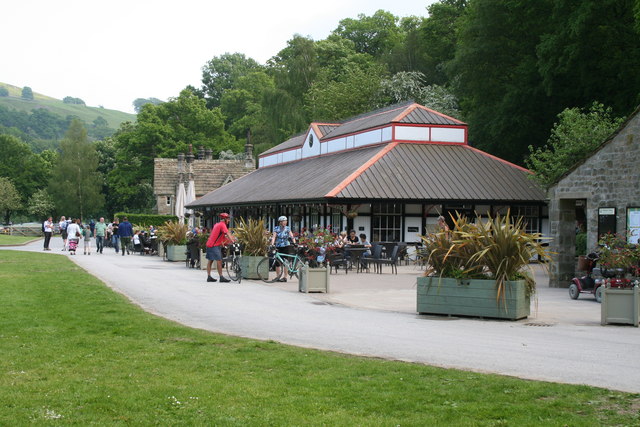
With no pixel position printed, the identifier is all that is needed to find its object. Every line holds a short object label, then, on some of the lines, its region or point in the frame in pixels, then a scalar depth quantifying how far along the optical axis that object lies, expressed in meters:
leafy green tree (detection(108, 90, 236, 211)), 81.56
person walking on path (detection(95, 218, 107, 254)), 37.72
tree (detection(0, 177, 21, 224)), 85.38
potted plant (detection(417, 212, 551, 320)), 13.42
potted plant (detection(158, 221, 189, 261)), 31.41
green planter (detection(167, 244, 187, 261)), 31.41
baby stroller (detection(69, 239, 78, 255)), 35.09
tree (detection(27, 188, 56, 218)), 91.25
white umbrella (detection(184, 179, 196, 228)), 61.16
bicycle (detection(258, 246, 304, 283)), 21.55
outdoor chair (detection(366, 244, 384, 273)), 25.67
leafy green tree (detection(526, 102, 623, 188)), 28.70
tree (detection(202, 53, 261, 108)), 110.12
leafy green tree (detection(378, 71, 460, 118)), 51.78
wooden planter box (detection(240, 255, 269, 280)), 21.94
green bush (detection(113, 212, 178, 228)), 62.34
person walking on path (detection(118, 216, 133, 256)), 36.98
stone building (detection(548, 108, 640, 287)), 19.66
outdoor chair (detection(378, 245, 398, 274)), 25.25
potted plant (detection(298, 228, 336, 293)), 18.39
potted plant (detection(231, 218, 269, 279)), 21.91
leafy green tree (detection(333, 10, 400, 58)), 82.94
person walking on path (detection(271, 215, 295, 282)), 21.53
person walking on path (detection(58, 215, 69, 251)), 41.85
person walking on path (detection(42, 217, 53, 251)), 39.16
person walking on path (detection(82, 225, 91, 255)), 36.28
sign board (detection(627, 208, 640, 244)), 19.22
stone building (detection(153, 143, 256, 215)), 67.12
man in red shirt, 20.86
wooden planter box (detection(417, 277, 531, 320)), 13.37
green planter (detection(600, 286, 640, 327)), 12.80
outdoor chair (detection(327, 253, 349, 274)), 24.86
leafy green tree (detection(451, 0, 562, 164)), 40.06
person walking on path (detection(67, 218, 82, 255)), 35.16
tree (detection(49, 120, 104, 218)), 90.69
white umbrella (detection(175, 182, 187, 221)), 53.39
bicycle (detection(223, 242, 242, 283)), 20.99
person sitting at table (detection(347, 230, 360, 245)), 27.40
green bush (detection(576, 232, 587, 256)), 29.25
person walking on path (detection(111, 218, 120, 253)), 39.53
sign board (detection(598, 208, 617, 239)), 20.11
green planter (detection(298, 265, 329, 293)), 18.34
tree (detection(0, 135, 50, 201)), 98.94
